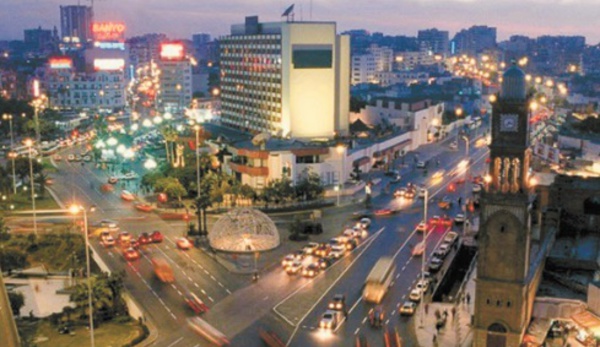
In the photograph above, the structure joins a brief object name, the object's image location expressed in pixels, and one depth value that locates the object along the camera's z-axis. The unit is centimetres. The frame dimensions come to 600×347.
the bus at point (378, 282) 4448
